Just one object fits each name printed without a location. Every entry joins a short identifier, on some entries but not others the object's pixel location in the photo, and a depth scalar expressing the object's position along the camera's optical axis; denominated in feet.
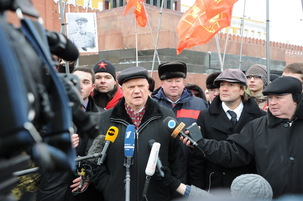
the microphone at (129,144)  9.89
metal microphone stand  8.35
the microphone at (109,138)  9.95
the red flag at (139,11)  30.97
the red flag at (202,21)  22.43
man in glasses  17.75
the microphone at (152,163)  9.24
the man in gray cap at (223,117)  12.84
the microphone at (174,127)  10.14
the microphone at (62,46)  4.93
